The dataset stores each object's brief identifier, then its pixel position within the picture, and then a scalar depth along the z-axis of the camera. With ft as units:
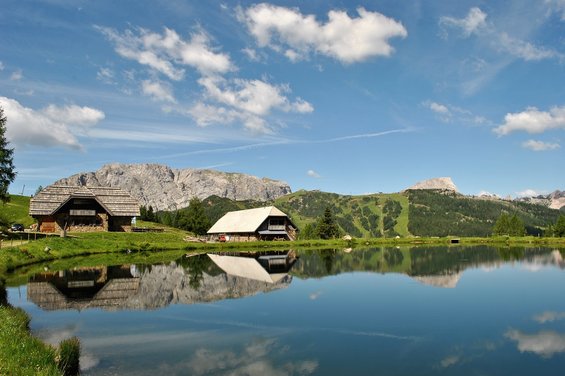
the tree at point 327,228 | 373.81
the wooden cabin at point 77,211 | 279.90
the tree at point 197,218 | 390.21
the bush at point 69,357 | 49.65
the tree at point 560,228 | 437.17
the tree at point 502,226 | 474.12
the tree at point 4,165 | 210.38
